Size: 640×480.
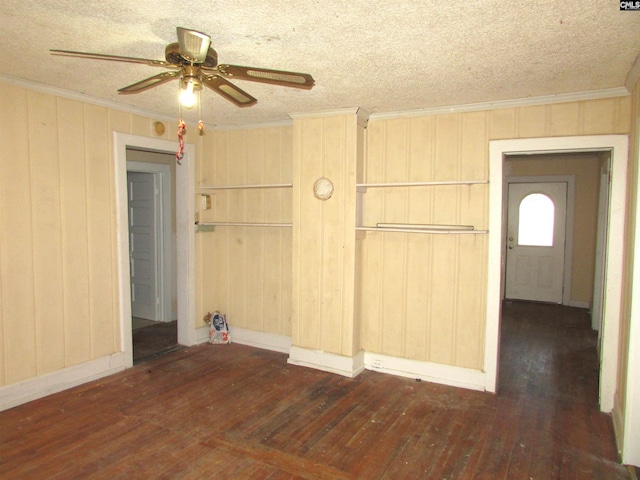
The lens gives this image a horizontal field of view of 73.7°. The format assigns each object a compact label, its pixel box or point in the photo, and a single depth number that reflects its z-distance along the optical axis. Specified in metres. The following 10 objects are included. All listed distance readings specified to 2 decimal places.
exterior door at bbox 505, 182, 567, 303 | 6.95
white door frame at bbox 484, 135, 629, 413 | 3.10
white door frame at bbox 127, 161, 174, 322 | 5.61
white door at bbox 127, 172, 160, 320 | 5.67
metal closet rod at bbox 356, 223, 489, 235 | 3.46
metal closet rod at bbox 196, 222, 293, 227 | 4.27
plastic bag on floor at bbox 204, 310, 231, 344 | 4.80
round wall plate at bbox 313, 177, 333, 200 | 3.94
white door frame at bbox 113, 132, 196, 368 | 4.61
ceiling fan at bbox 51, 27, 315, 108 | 1.86
